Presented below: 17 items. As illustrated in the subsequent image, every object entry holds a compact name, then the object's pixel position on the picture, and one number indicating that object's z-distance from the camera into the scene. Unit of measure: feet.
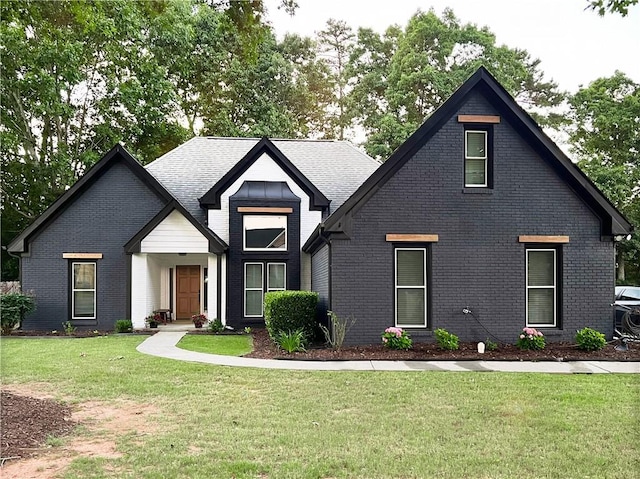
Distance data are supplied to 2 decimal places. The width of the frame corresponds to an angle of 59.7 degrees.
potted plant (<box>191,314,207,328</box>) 60.34
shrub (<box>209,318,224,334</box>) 57.88
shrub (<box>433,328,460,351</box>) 40.83
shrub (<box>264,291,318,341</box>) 44.80
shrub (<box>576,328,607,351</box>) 40.96
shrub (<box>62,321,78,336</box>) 57.23
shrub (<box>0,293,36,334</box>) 56.13
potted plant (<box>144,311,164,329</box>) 59.62
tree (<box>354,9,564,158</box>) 103.92
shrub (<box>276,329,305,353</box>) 40.66
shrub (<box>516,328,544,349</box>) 41.60
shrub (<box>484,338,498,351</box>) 42.01
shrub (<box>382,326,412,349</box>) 41.16
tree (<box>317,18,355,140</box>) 65.41
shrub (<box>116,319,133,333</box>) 57.52
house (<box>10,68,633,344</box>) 43.34
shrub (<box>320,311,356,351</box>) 41.78
